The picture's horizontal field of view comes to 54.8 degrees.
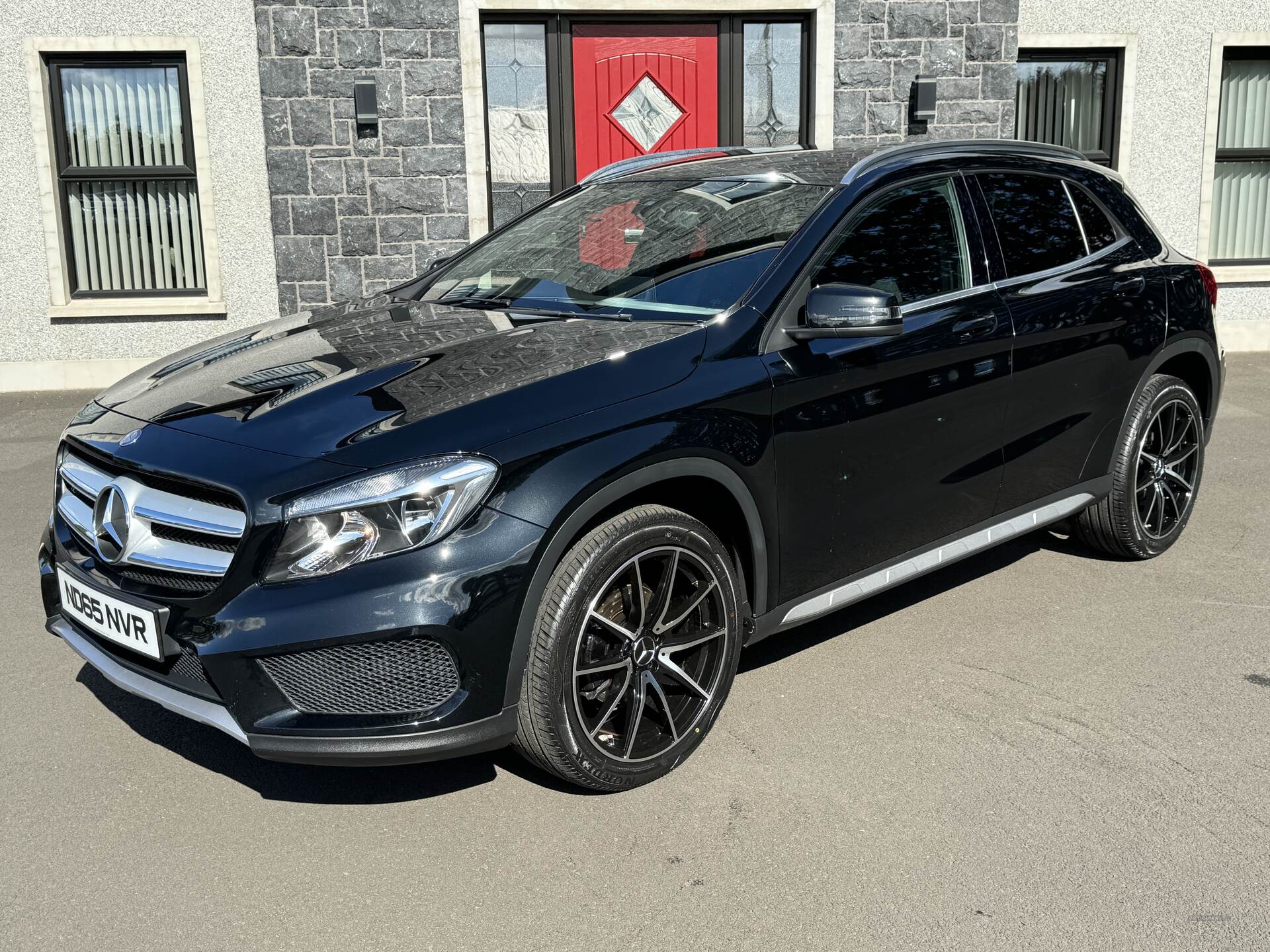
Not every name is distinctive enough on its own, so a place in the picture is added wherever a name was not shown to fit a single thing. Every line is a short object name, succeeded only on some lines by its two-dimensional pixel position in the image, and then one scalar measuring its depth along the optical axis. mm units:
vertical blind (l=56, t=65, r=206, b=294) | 9789
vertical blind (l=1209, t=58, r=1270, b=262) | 11234
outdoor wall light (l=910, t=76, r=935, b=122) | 10008
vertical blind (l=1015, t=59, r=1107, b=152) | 10953
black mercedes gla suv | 2953
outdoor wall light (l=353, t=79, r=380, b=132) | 9469
